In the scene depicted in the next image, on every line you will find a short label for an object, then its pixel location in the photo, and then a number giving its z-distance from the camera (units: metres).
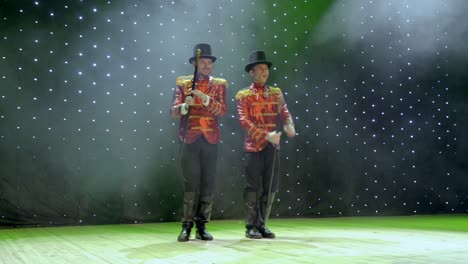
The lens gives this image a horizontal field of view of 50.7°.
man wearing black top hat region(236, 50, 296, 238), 3.38
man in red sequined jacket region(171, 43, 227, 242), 3.22
